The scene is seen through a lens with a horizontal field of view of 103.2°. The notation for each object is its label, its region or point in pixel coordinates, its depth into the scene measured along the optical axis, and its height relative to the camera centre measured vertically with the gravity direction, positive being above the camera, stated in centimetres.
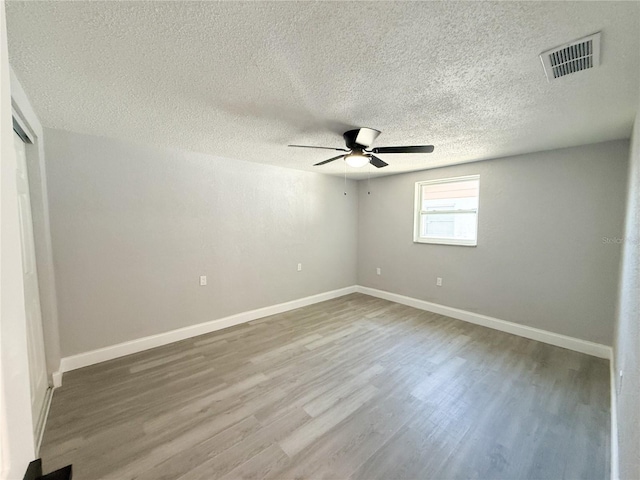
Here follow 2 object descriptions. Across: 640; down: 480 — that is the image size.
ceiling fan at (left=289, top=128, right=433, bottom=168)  223 +72
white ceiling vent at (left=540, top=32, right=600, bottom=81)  127 +88
